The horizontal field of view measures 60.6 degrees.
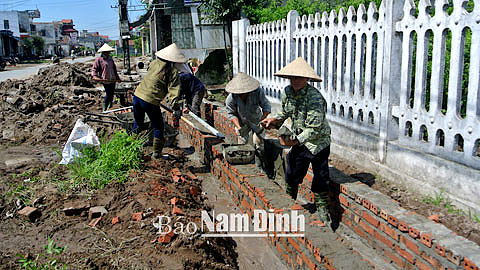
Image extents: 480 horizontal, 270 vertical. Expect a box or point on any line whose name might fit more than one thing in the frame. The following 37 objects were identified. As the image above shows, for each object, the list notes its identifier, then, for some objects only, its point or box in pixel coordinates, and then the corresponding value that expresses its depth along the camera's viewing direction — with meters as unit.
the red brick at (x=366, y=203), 3.53
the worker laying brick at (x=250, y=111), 5.26
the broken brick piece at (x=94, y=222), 3.71
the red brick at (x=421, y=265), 2.92
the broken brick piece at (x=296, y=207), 3.73
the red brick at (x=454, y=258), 2.63
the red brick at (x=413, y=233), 2.98
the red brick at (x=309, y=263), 3.11
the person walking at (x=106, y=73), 9.39
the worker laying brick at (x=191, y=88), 6.54
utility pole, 20.17
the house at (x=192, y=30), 20.36
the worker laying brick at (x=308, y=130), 3.72
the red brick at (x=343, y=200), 3.89
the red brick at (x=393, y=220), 3.20
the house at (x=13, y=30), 52.69
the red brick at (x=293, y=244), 3.37
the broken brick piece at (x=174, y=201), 4.10
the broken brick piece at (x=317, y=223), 3.58
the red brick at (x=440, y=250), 2.73
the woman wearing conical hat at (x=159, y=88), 5.56
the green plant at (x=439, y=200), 3.89
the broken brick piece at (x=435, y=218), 3.61
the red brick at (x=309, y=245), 3.15
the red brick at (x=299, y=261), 3.31
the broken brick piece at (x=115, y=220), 3.70
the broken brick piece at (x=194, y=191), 4.87
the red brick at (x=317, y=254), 3.02
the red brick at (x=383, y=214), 3.30
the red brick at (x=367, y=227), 3.57
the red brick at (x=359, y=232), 3.71
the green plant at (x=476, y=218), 3.53
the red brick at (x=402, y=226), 3.11
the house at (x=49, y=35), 78.19
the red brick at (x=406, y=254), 3.09
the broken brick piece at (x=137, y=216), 3.67
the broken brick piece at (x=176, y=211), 3.80
